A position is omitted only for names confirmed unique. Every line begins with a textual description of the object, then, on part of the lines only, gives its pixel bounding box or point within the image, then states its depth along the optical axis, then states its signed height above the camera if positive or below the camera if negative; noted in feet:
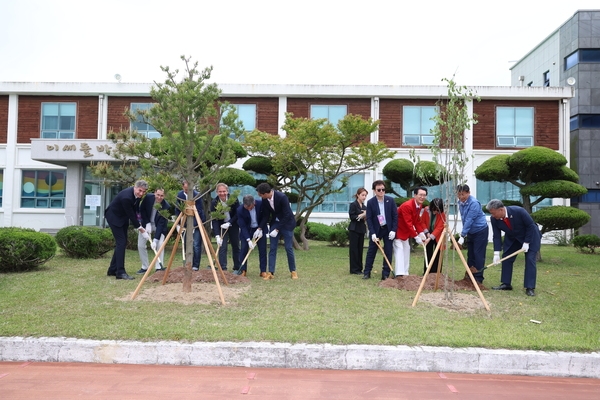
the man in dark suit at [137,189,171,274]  28.19 -0.56
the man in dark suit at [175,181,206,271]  28.58 -1.70
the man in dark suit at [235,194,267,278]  28.14 -0.75
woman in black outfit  31.04 -0.77
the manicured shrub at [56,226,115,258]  34.81 -2.14
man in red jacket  26.76 -0.41
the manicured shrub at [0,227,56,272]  27.96 -2.26
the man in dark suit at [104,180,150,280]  26.81 -0.23
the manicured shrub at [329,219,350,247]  53.31 -2.13
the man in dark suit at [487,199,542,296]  24.44 -0.80
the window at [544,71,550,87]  90.99 +27.47
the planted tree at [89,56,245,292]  20.56 +3.64
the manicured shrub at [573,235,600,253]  49.76 -1.89
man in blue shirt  26.37 -0.43
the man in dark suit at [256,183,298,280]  27.73 -0.42
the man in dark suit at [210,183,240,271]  29.09 -1.03
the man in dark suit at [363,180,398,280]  27.73 -0.15
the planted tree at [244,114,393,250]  42.60 +6.27
